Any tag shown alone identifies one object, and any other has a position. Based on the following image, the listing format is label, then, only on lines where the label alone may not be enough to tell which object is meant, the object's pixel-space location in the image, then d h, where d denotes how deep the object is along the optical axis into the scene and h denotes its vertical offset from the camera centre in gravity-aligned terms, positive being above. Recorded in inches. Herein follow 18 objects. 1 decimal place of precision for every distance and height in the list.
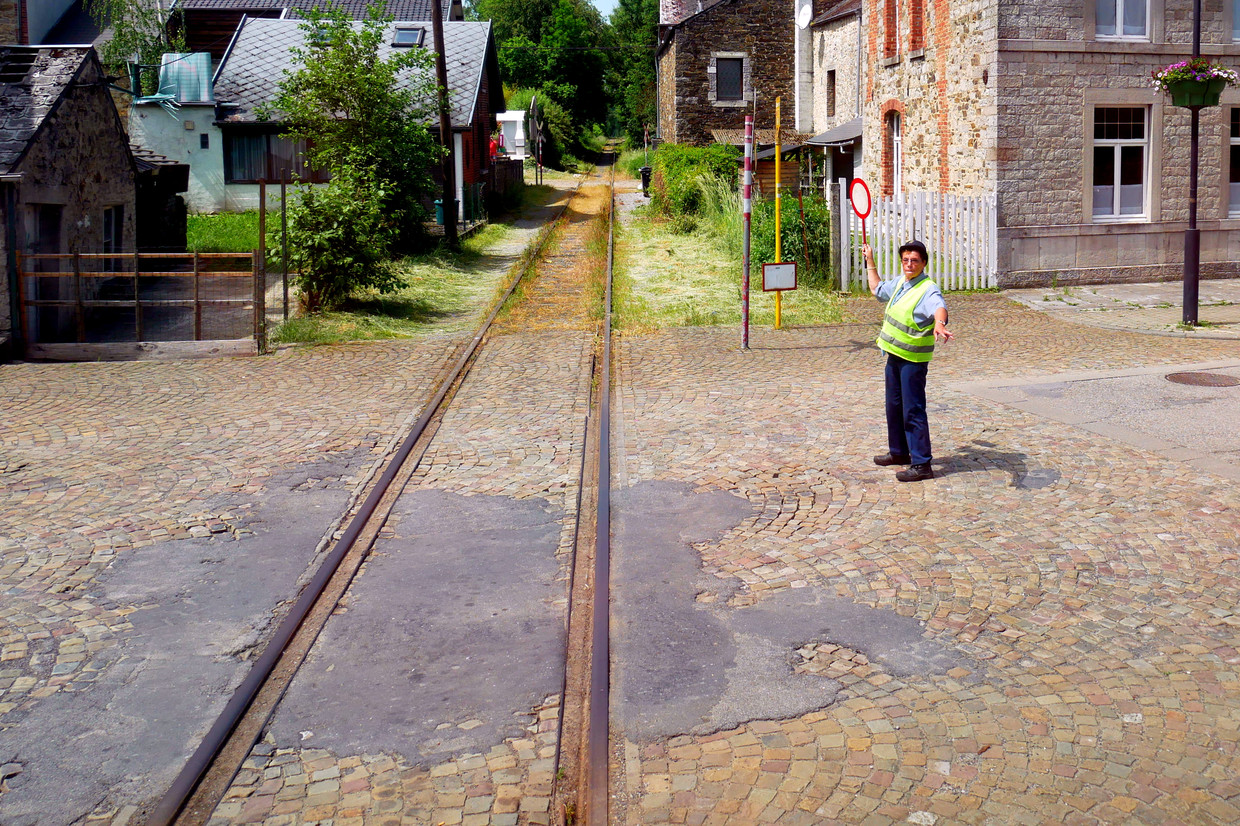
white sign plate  555.8 +4.5
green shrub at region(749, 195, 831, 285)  736.3 +28.4
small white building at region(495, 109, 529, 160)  2380.7 +315.2
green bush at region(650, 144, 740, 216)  1190.6 +124.6
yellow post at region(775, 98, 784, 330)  591.7 +17.8
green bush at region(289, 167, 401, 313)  623.5 +26.0
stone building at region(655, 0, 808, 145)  1716.3 +317.2
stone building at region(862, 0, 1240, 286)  727.7 +90.9
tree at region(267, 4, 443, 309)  863.1 +133.3
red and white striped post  529.1 +35.6
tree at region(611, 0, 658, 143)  2721.5 +606.1
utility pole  1019.6 +133.9
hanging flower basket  550.6 +92.4
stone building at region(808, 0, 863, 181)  1261.1 +253.5
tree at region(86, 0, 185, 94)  1509.6 +343.5
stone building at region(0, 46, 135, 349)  571.2 +74.0
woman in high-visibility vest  318.0 -17.7
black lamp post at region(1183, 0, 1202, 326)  567.8 +14.3
